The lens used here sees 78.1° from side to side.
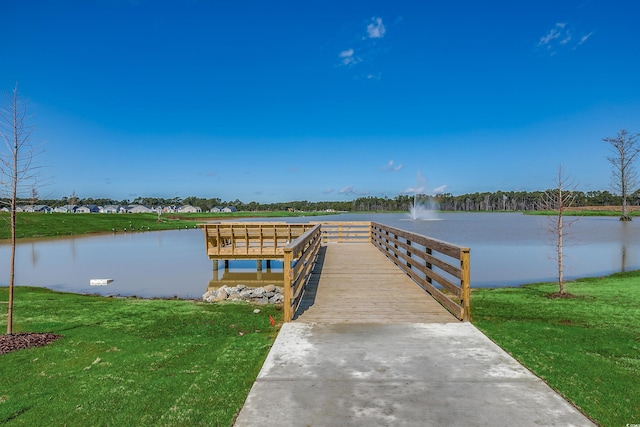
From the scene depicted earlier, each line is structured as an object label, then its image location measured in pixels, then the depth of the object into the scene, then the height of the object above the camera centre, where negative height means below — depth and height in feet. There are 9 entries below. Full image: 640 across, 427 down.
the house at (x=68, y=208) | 420.77 -0.10
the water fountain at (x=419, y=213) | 256.11 -8.75
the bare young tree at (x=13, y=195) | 19.97 +0.72
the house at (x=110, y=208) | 491.92 -1.26
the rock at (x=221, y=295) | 34.14 -7.98
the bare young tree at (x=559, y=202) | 34.15 -0.23
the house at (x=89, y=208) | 449.06 -0.87
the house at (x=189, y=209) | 544.62 -4.48
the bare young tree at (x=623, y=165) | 165.78 +14.45
